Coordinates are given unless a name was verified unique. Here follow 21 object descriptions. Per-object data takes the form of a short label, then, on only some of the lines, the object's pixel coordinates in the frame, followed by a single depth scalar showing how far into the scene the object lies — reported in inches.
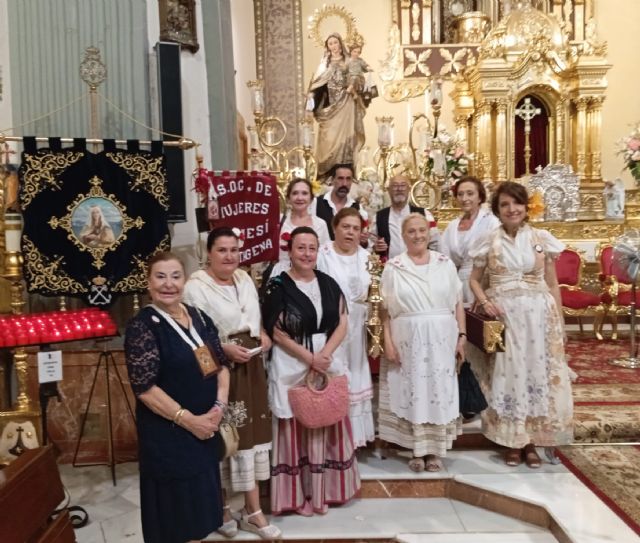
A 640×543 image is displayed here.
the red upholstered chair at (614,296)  283.3
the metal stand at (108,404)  166.2
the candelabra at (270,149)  210.2
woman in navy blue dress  101.8
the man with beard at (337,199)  191.9
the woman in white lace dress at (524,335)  151.6
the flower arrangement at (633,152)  300.4
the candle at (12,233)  148.9
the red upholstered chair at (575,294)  287.3
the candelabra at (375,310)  154.3
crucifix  390.6
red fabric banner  171.8
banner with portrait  167.2
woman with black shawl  135.0
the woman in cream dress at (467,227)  178.5
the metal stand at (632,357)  235.3
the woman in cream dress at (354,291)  152.9
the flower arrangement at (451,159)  278.8
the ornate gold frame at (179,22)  209.8
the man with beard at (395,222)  188.5
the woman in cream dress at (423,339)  147.8
